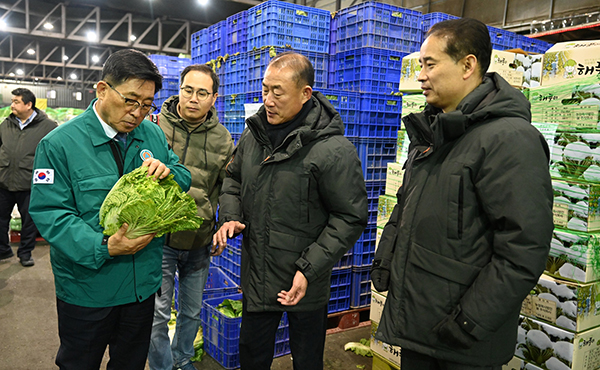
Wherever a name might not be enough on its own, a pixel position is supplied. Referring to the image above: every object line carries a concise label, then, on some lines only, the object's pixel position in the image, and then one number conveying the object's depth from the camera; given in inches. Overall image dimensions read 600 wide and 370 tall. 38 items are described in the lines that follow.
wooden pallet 153.1
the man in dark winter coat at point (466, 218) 57.0
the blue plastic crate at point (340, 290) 149.5
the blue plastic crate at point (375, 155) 151.6
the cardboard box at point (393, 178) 122.4
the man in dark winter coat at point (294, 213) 81.7
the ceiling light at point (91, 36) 369.1
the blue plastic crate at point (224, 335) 124.7
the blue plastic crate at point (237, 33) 157.9
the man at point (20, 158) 212.1
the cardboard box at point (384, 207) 124.7
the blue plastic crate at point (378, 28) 150.7
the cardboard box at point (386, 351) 117.4
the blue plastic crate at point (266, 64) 144.4
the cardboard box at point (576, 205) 92.9
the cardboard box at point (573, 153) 92.4
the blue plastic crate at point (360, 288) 153.2
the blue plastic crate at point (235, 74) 154.9
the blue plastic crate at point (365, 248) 153.0
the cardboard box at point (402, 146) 122.4
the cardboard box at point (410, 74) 119.4
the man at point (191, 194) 106.7
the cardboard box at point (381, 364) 119.3
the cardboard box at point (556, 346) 93.4
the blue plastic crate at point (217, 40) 171.2
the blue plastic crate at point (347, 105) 144.8
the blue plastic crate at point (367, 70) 152.0
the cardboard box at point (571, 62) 93.4
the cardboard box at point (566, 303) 93.1
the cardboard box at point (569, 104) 92.0
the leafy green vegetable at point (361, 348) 138.9
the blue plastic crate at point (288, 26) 143.6
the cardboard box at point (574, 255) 92.2
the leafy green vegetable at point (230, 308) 127.2
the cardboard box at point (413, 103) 116.8
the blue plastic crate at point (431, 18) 162.6
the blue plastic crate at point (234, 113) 154.8
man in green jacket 67.6
